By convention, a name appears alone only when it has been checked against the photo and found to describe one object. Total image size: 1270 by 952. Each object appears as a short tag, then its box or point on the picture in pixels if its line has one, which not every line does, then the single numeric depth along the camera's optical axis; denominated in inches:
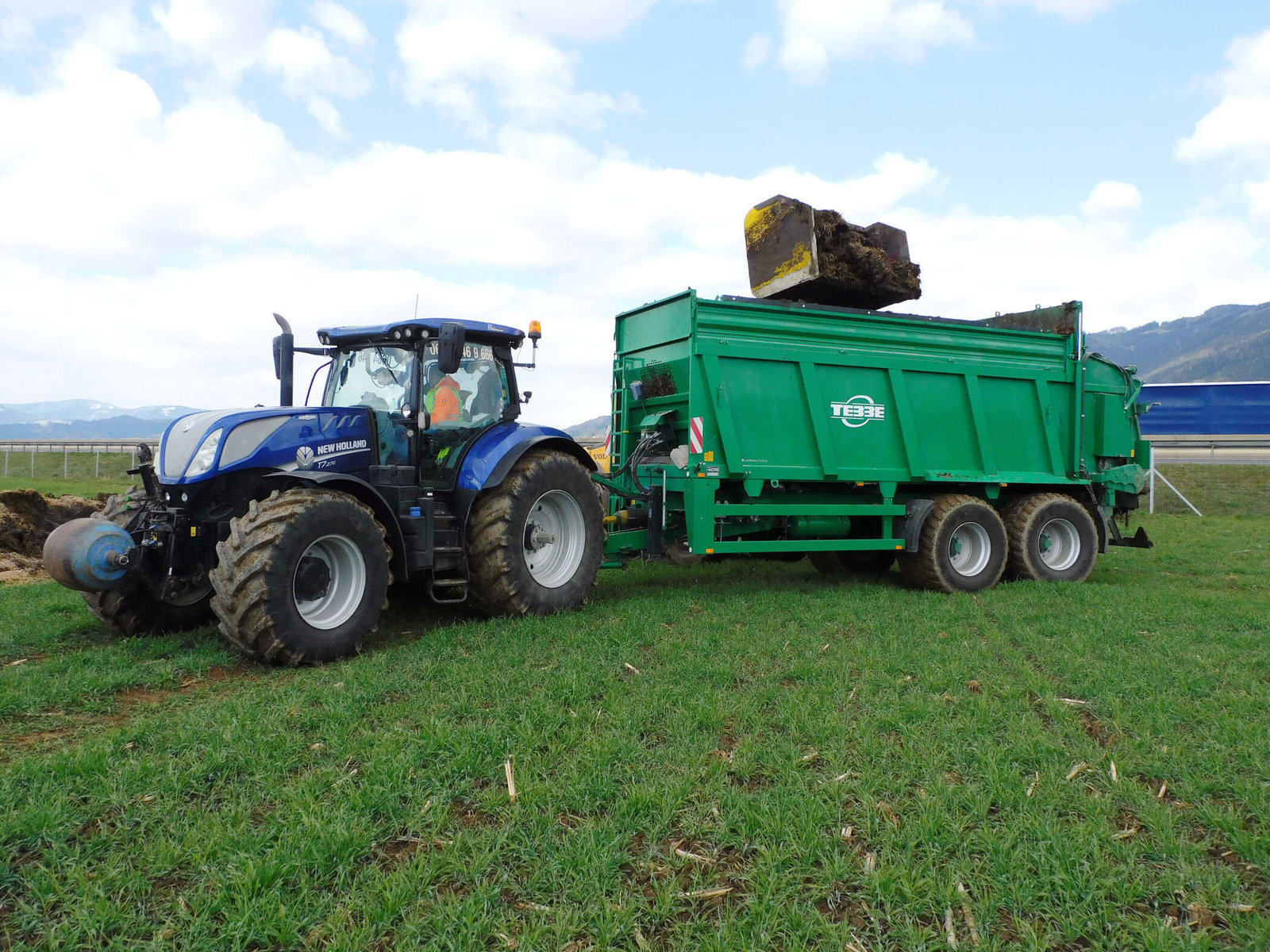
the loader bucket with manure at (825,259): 344.2
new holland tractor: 209.9
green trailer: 322.3
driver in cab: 271.3
